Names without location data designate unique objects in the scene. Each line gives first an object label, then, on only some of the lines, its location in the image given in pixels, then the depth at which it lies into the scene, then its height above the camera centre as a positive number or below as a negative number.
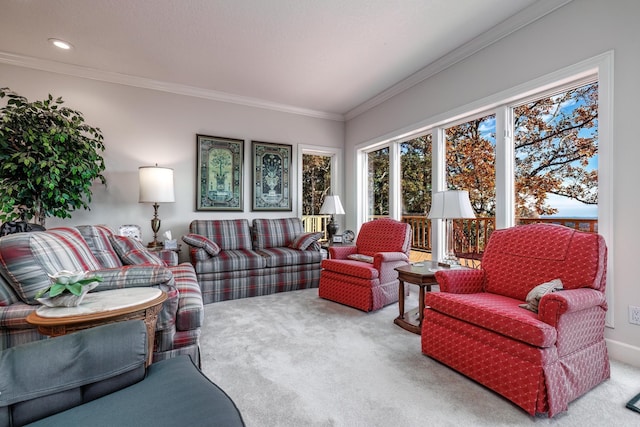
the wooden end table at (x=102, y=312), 1.24 -0.43
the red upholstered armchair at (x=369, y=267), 3.07 -0.59
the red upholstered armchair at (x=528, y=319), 1.50 -0.60
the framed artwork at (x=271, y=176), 4.64 +0.59
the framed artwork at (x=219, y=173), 4.27 +0.59
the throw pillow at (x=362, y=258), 3.41 -0.53
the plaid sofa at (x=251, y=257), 3.48 -0.55
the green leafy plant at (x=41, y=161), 2.77 +0.51
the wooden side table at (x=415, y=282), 2.49 -0.60
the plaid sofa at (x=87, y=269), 1.43 -0.36
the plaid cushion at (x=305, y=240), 4.12 -0.39
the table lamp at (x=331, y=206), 4.49 +0.10
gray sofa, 0.85 -0.57
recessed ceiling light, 2.98 +1.73
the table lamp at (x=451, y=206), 2.56 +0.05
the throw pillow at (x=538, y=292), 1.73 -0.47
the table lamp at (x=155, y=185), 3.48 +0.33
